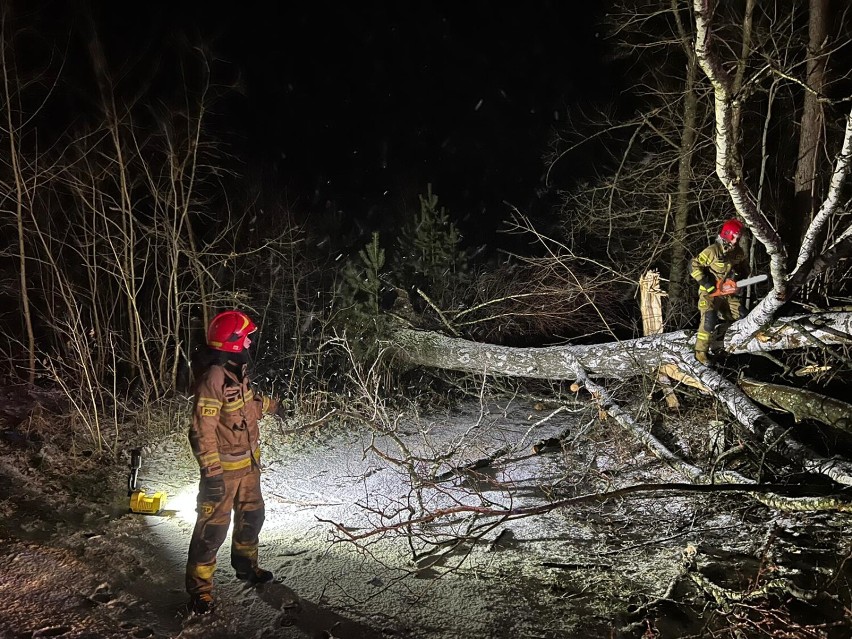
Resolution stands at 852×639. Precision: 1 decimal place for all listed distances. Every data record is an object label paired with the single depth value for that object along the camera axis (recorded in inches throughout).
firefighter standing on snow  148.4
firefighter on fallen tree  240.2
